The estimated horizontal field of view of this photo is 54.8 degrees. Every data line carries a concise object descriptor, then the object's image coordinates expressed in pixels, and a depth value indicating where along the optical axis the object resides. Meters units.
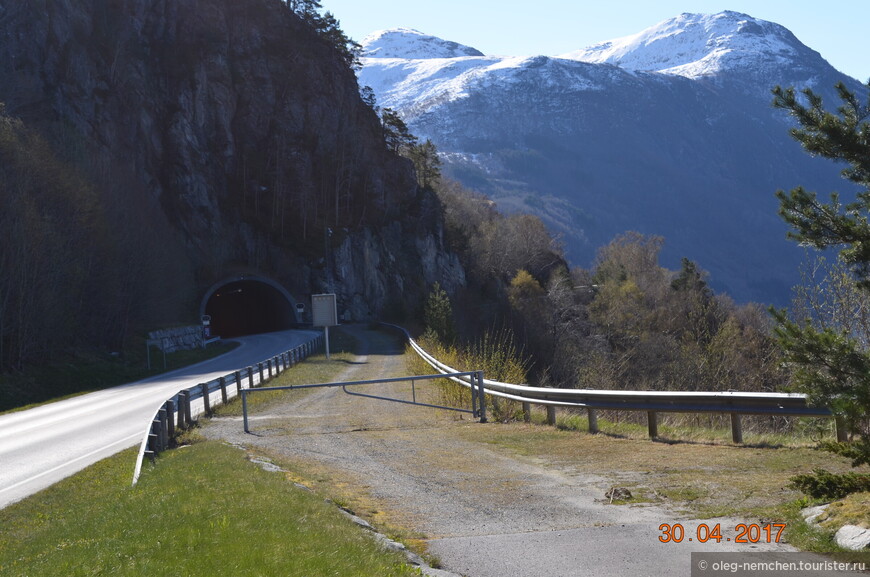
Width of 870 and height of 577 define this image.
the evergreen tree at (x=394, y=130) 104.44
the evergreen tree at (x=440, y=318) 46.09
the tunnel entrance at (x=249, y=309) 78.00
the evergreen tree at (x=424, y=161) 112.19
